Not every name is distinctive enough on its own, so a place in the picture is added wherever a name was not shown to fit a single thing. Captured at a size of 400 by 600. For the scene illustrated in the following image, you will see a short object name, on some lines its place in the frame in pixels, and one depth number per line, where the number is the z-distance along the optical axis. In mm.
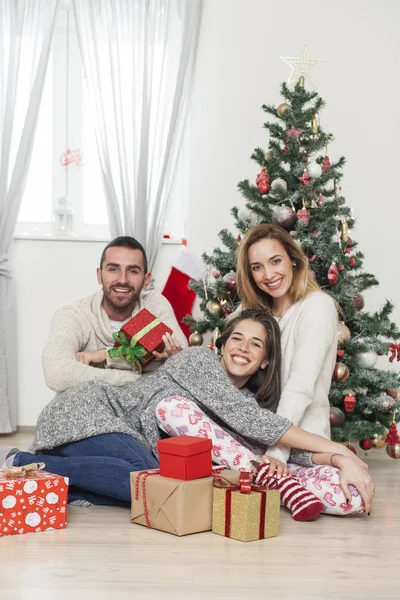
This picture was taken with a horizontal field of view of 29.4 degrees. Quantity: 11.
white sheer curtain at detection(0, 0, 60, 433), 4230
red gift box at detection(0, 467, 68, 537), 2123
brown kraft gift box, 2129
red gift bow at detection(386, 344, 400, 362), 3445
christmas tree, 3254
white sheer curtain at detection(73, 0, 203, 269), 4289
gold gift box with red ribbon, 2102
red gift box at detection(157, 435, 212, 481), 2137
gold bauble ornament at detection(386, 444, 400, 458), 3365
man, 2965
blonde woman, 2559
